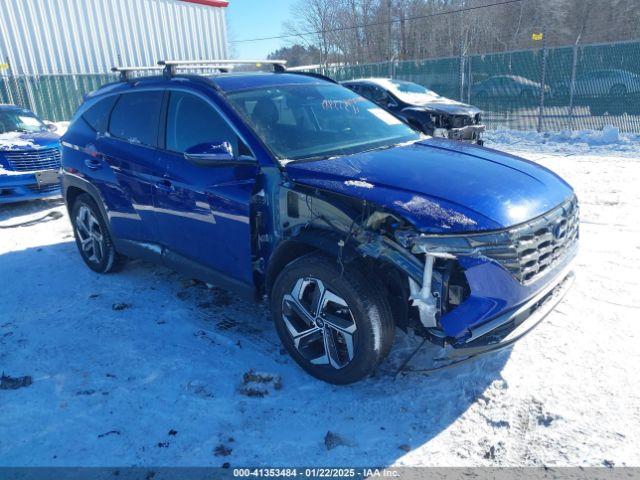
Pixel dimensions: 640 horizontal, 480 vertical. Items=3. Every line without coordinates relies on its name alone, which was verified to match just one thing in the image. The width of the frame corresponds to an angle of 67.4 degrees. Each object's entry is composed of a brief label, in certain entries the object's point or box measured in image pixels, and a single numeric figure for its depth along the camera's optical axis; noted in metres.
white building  18.77
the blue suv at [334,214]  2.55
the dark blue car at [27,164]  7.60
